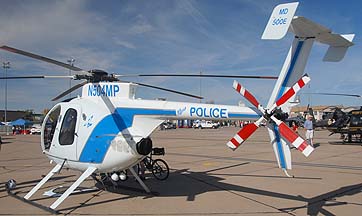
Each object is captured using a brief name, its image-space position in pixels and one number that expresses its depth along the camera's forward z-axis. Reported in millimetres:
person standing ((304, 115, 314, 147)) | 22234
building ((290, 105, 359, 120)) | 92975
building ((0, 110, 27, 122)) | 103425
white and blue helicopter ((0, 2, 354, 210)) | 7203
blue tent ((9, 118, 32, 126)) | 52212
